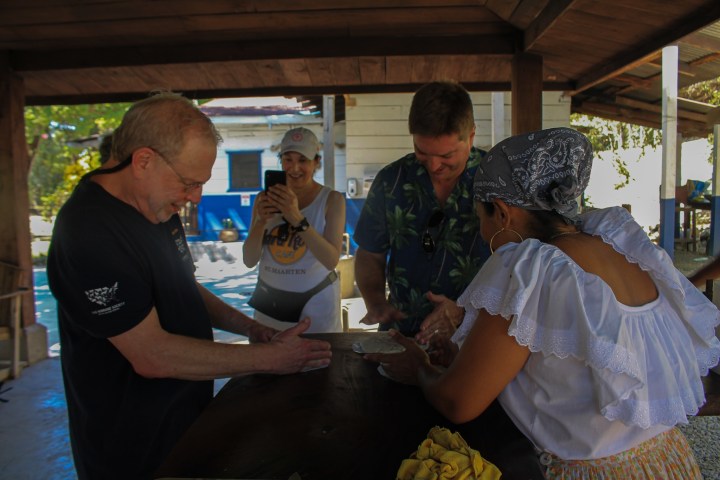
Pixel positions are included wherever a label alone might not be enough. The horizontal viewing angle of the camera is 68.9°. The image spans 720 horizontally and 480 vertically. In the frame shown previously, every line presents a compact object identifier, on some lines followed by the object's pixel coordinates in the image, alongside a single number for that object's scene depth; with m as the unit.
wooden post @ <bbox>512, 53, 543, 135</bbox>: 3.52
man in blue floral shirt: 2.14
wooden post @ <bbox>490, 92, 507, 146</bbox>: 8.50
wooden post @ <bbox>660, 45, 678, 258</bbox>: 6.59
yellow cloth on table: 1.09
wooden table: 1.24
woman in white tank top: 3.04
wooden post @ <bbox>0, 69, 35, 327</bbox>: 4.50
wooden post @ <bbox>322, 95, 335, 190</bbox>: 7.80
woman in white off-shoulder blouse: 1.21
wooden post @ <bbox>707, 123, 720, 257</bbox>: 6.50
